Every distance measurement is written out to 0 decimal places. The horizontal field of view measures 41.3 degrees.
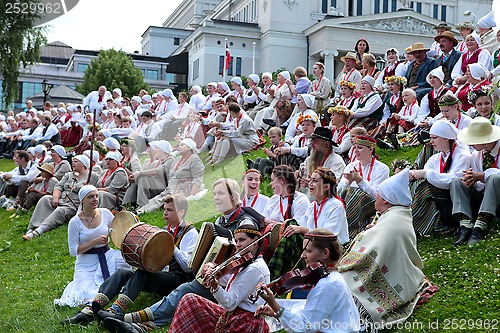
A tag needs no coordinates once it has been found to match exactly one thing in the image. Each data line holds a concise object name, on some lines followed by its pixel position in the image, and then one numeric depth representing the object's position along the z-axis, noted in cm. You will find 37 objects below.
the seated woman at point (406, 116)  1205
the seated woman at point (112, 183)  1233
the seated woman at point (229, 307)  553
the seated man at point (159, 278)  706
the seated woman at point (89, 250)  812
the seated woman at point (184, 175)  1209
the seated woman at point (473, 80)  1087
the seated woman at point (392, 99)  1266
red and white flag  2653
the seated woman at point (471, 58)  1216
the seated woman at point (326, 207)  715
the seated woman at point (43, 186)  1398
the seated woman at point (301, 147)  1100
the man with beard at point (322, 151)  939
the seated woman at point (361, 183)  802
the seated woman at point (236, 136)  1484
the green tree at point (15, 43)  2466
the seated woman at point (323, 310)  487
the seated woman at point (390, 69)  1395
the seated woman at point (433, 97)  1176
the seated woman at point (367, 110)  1232
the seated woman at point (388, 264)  598
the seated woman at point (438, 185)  780
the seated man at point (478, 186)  738
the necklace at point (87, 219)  846
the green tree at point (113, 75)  5356
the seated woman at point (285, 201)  784
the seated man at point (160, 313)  657
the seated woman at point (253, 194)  842
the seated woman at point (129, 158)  1334
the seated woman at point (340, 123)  1098
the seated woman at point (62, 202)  1277
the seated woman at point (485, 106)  878
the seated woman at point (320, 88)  1558
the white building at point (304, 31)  5447
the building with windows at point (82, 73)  6675
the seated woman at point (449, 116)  881
